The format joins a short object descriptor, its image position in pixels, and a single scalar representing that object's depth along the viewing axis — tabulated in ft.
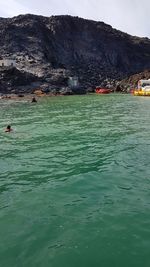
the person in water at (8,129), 60.34
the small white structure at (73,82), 213.73
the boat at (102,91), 203.68
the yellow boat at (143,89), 159.17
